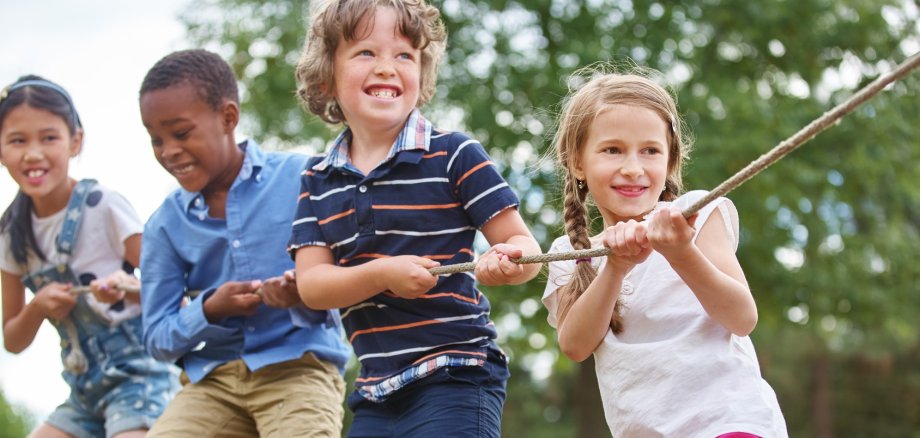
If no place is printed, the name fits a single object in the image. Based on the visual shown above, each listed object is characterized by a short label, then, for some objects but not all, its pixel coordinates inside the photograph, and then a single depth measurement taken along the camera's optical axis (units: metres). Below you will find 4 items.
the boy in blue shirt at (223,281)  3.81
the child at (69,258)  4.49
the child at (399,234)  3.24
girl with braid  2.73
